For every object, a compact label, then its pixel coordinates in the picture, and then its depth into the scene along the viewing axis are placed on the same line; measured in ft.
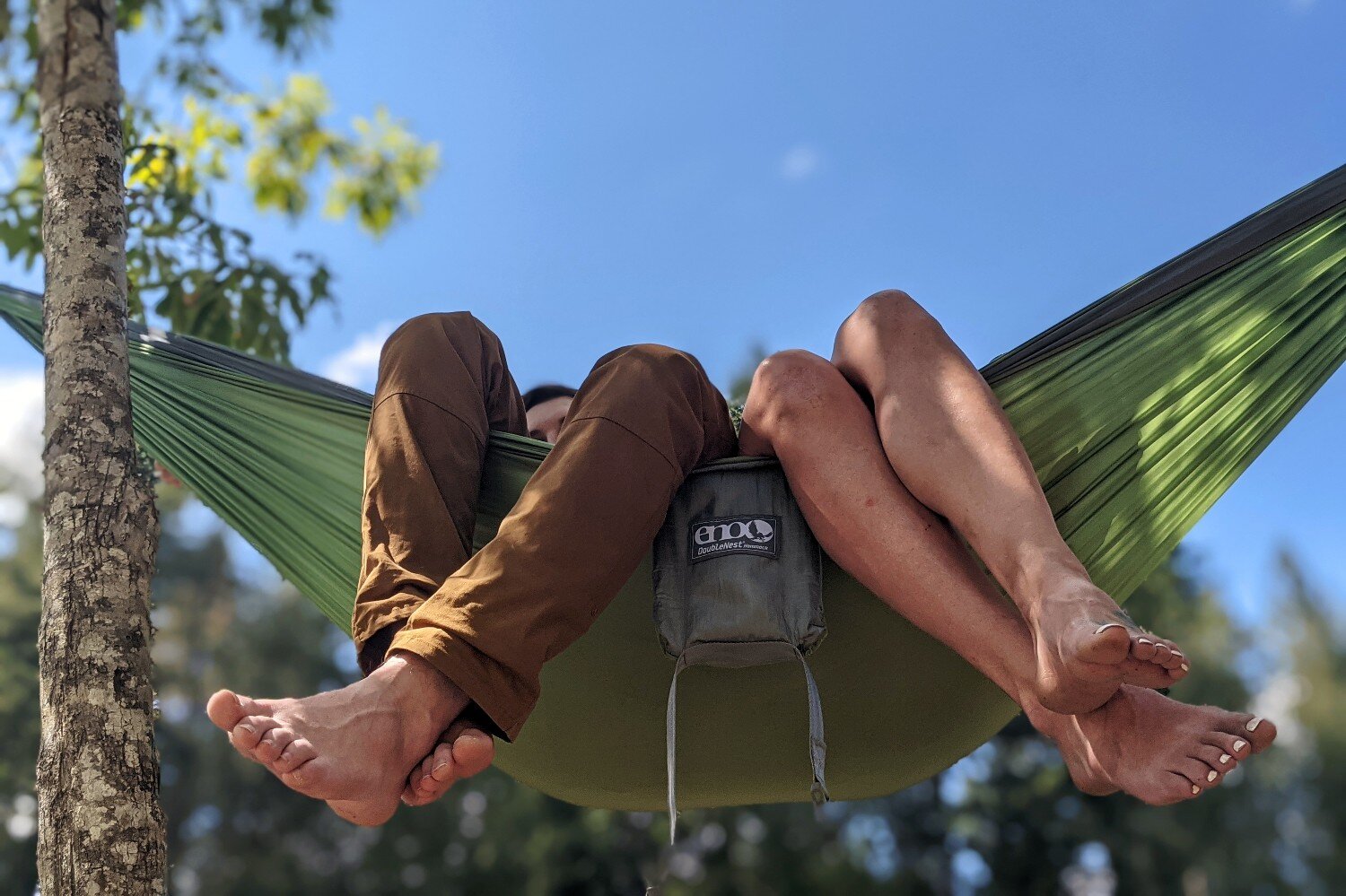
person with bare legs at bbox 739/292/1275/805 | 4.02
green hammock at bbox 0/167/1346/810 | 5.26
